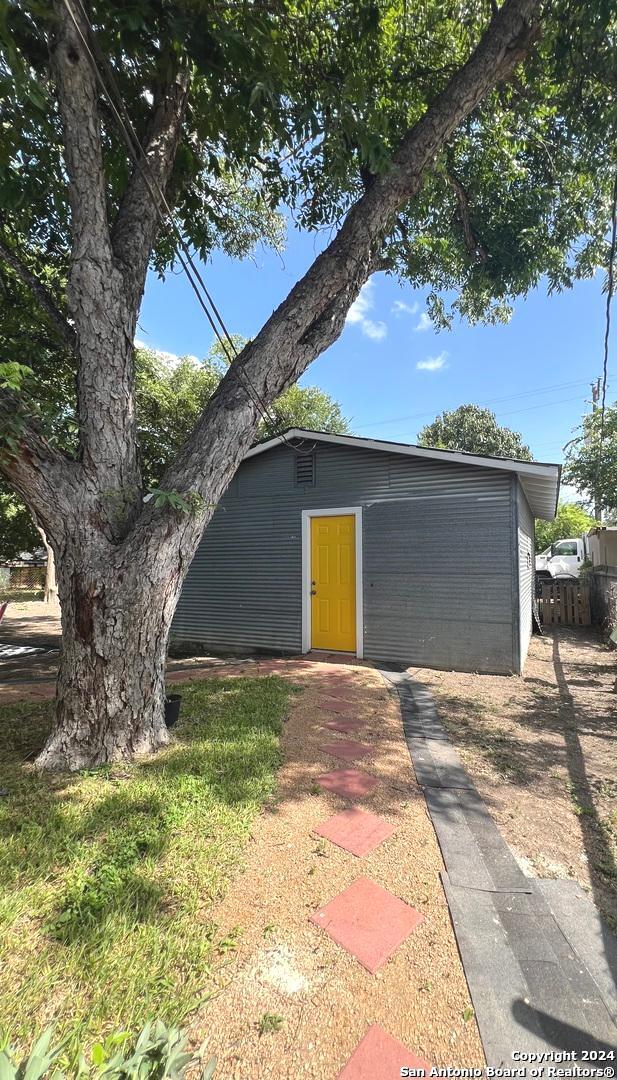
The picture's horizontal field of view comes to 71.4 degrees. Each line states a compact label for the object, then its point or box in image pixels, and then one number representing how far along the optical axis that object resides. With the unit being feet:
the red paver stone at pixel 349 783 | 8.79
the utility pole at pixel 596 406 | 46.69
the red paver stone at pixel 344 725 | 12.12
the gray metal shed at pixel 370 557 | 19.29
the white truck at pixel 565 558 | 57.77
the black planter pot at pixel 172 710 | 11.07
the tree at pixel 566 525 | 76.18
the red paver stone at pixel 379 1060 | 3.92
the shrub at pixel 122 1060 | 3.45
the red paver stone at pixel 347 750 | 10.43
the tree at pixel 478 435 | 81.20
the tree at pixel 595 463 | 44.06
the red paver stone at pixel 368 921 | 5.18
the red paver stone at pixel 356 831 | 7.09
